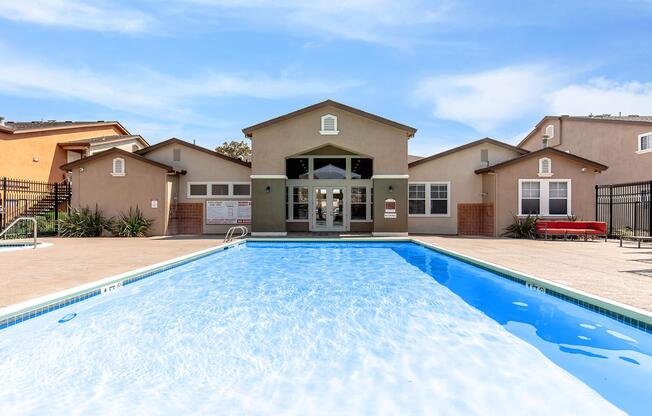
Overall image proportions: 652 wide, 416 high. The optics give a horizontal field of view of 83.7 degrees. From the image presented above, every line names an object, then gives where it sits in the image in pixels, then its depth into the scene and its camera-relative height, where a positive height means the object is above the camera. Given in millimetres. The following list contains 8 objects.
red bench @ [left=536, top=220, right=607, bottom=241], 14984 -726
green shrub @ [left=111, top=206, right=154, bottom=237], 16531 -721
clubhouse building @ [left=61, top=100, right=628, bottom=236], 16391 +1321
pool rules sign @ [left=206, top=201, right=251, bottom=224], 18175 -148
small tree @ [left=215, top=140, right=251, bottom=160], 36188 +6015
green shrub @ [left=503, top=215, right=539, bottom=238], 16141 -752
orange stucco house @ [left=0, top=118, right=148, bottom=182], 19547 +3803
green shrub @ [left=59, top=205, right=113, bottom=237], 16609 -733
